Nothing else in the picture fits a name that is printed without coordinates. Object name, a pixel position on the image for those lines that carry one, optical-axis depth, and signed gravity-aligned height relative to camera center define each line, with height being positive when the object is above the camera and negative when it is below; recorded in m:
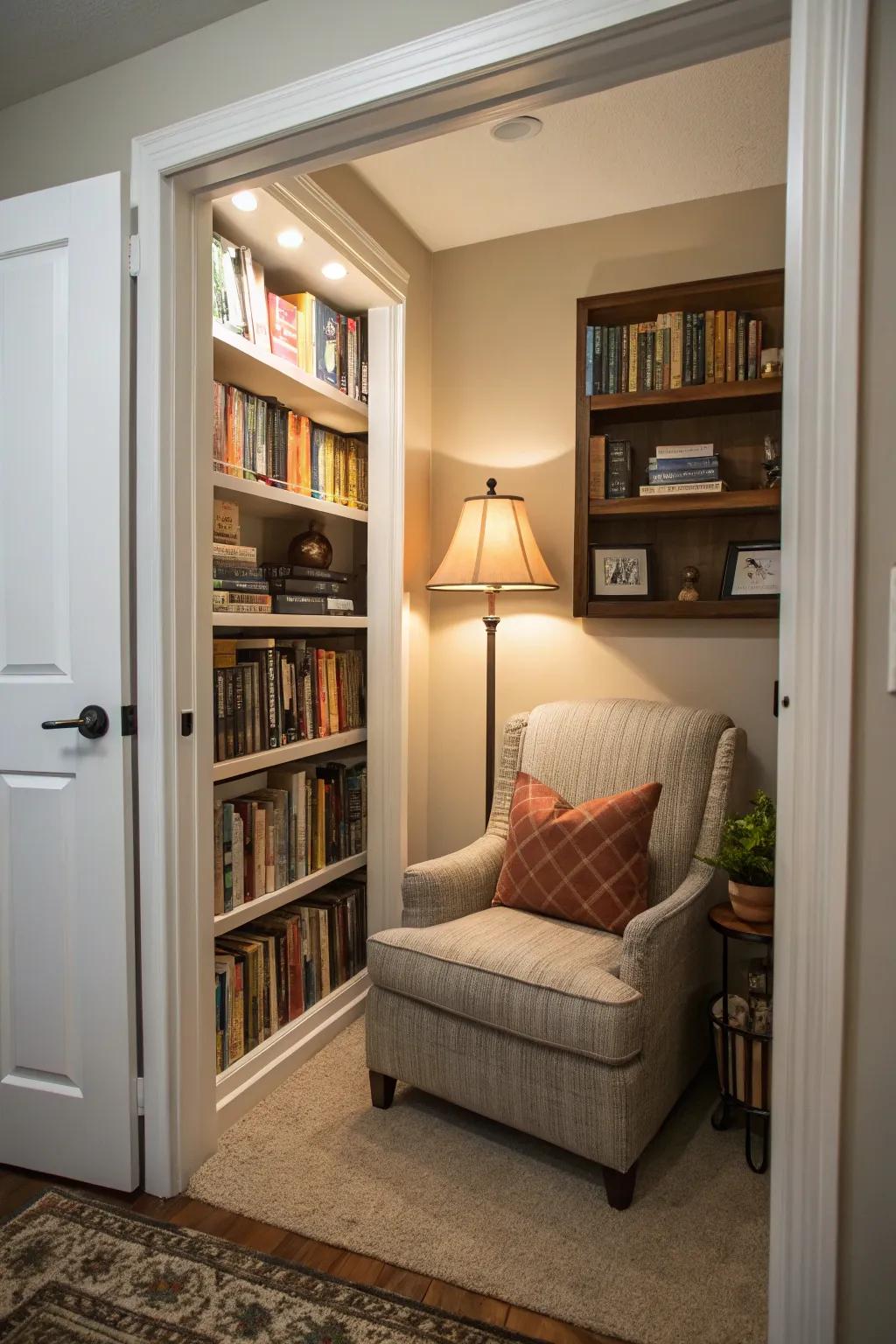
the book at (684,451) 2.60 +0.56
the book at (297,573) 2.43 +0.17
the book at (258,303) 2.25 +0.88
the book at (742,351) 2.57 +0.86
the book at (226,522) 2.24 +0.29
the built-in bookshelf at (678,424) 2.57 +0.68
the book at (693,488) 2.57 +0.44
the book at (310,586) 2.42 +0.13
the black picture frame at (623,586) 2.75 +0.16
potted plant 2.02 -0.57
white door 1.75 -0.13
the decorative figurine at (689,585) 2.67 +0.15
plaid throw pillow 2.18 -0.61
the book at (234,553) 2.21 +0.21
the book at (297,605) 2.39 +0.07
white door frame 1.11 +0.15
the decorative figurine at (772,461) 2.54 +0.52
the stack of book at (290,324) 2.16 +0.88
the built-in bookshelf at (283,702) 2.19 -0.21
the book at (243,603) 2.16 +0.07
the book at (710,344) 2.59 +0.89
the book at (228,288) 2.12 +0.88
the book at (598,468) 2.76 +0.53
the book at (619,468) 2.74 +0.53
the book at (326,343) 2.54 +0.88
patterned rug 1.47 -1.22
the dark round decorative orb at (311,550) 2.59 +0.25
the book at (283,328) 2.35 +0.86
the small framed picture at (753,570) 2.58 +0.19
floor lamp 2.65 +0.25
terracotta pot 2.01 -0.65
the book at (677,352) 2.62 +0.87
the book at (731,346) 2.57 +0.88
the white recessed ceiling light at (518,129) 2.30 +1.39
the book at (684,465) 2.60 +0.52
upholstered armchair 1.80 -0.80
